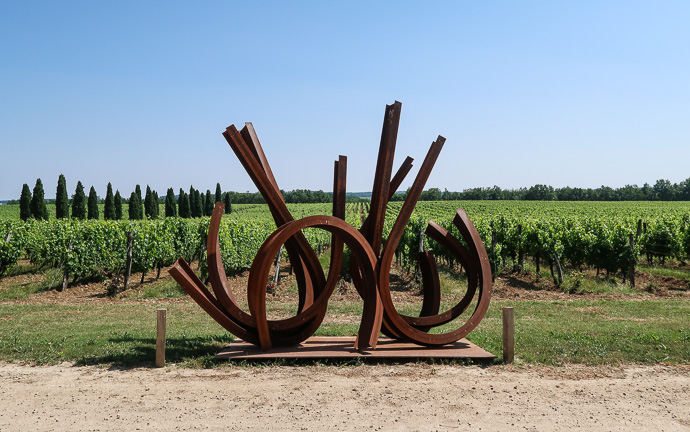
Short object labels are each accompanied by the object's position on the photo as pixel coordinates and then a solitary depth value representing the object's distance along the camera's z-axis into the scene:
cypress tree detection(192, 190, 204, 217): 59.78
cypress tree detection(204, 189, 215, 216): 62.53
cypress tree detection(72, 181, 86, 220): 45.97
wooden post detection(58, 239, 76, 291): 15.62
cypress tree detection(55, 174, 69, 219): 45.75
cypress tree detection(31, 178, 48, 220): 42.75
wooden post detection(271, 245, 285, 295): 16.31
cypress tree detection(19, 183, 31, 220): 42.34
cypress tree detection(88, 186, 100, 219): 48.72
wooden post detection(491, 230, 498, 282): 17.23
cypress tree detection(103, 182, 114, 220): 49.91
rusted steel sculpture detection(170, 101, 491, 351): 7.46
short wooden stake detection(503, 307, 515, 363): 7.32
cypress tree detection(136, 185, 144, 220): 53.14
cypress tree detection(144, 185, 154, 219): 56.19
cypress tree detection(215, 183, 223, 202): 63.58
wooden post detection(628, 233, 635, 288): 16.55
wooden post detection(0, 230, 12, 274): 17.28
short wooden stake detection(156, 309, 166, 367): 6.99
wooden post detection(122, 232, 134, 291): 16.02
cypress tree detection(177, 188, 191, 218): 57.94
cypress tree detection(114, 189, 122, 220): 52.14
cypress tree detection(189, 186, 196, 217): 59.66
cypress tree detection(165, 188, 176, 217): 57.50
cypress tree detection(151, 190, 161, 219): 57.36
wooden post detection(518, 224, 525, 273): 18.30
